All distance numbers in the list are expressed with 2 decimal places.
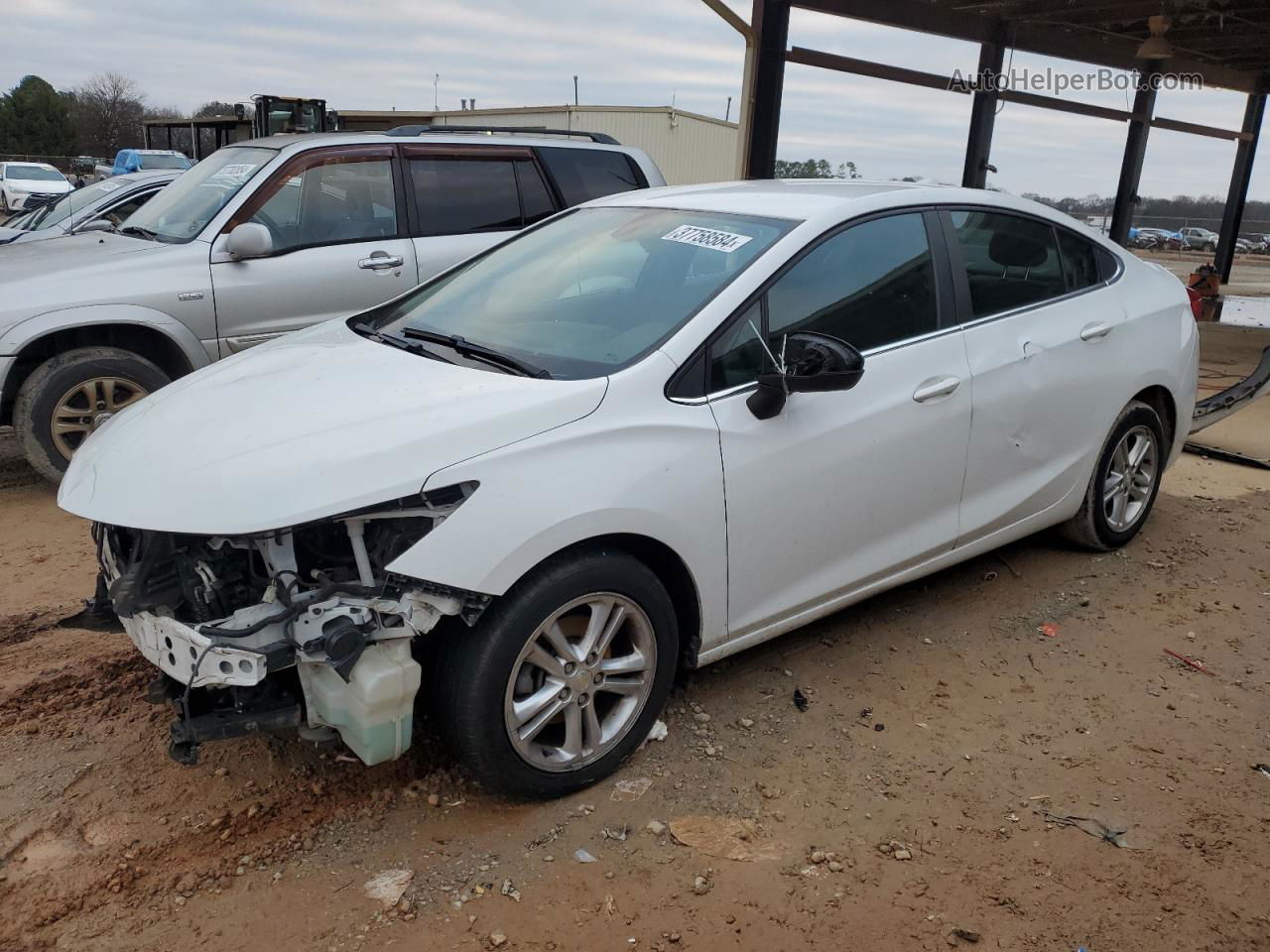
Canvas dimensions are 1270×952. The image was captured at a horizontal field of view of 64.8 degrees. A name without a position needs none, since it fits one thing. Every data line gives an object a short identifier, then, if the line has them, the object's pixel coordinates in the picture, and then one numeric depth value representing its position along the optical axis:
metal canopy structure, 9.48
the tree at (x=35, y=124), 51.22
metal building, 28.77
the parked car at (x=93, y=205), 9.65
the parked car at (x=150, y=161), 26.48
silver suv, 5.38
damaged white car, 2.57
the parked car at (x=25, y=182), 27.37
